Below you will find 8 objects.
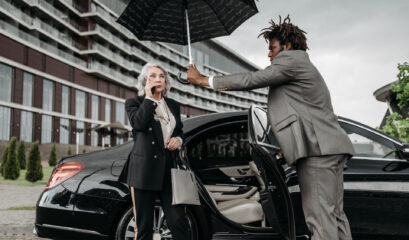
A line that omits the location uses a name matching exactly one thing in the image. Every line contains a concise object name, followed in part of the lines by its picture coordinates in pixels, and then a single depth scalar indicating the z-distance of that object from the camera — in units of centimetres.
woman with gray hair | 267
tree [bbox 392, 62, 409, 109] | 1024
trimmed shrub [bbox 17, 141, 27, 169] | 2097
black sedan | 322
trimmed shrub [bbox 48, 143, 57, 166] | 2562
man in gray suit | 249
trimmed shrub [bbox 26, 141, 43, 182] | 1480
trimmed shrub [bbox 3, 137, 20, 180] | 1616
